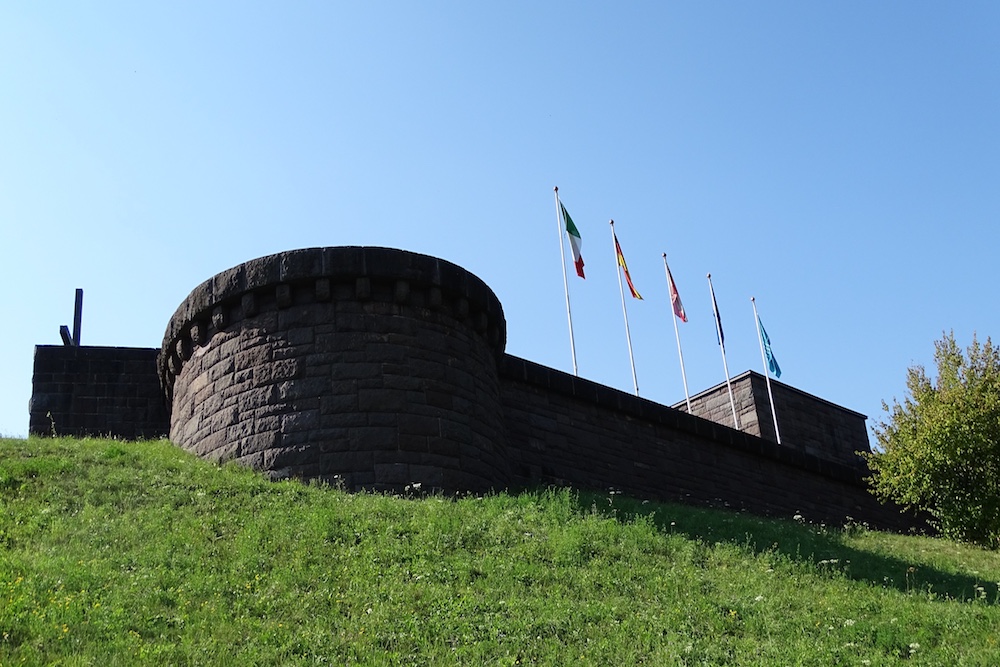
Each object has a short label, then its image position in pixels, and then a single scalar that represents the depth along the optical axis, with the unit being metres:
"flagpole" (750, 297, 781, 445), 24.14
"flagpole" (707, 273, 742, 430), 24.75
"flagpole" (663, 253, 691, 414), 26.02
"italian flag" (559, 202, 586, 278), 23.51
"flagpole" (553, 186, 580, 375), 20.75
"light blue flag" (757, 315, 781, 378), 27.48
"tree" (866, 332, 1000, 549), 15.82
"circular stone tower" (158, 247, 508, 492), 12.37
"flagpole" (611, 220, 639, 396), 23.02
